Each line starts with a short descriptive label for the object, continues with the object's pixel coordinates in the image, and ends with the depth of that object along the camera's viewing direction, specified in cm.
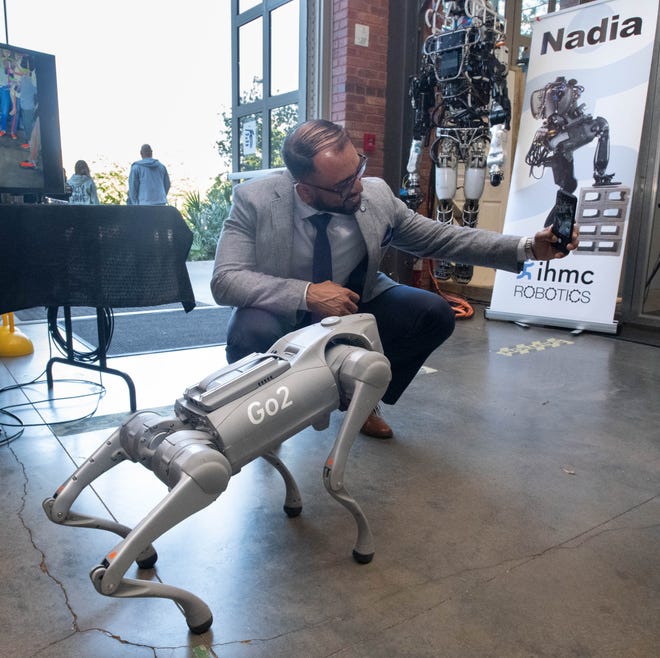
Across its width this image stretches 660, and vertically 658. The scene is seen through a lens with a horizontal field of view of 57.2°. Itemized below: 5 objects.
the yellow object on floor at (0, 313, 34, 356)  310
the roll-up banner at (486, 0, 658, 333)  368
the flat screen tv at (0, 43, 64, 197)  228
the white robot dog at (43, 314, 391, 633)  100
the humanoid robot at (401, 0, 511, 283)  339
